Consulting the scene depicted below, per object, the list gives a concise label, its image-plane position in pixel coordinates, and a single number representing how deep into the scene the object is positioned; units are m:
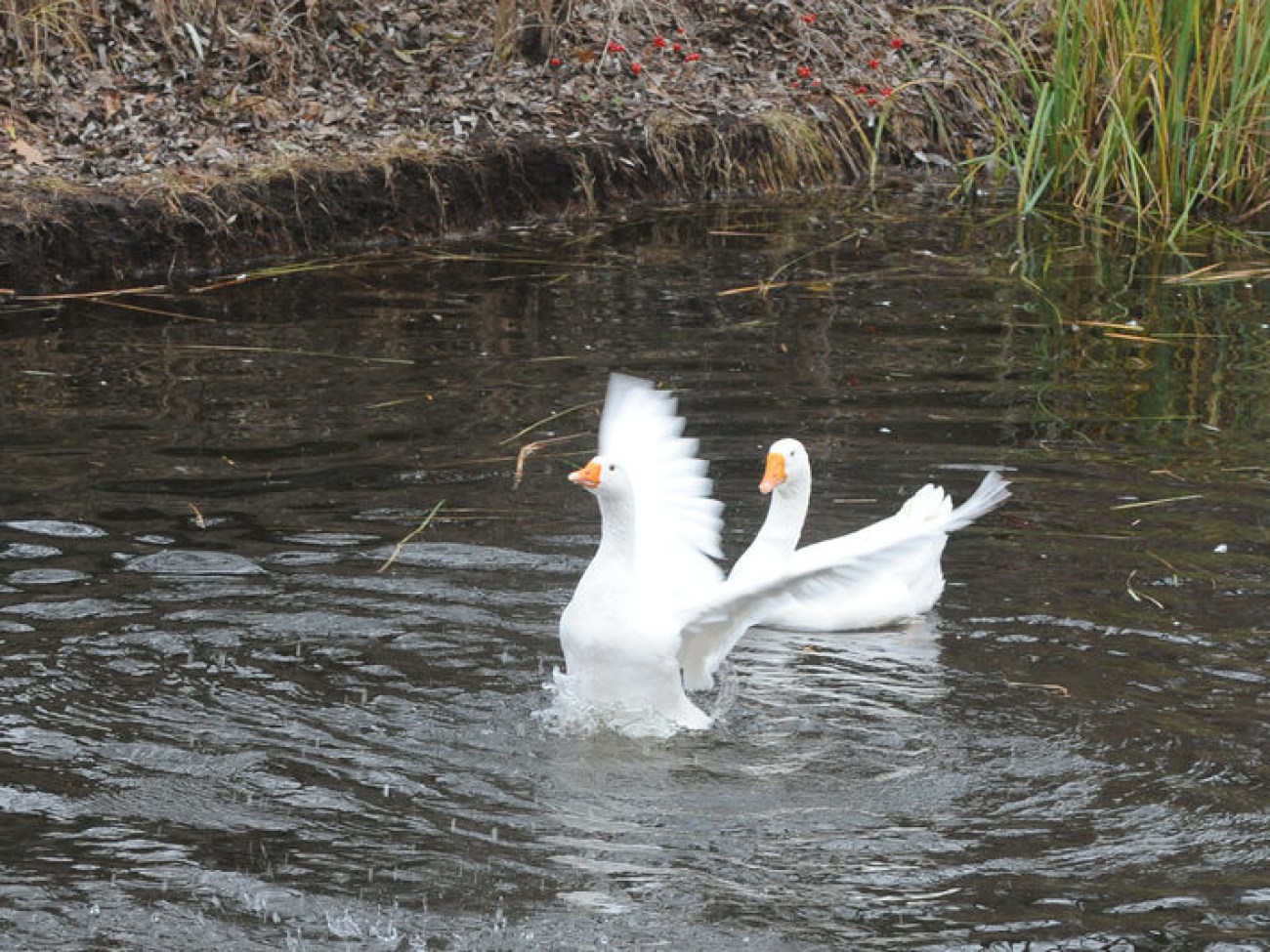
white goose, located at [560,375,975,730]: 10.47
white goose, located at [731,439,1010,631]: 13.03
